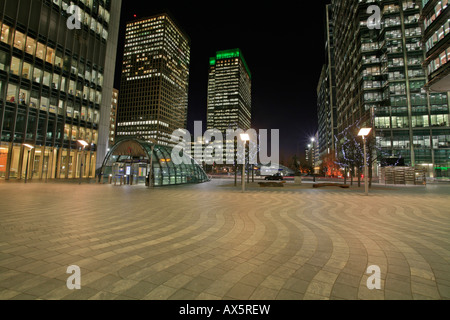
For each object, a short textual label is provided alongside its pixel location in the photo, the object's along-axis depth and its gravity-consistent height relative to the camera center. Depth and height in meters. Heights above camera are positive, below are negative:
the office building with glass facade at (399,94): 57.38 +24.08
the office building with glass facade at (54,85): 26.95 +12.61
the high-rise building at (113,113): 134.88 +36.95
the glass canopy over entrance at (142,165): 23.90 +1.13
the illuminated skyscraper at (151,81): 158.88 +69.18
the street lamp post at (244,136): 19.36 +3.56
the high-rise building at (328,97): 112.94 +45.58
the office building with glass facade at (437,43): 18.89 +12.67
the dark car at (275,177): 44.84 +0.04
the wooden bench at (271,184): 24.23 -0.75
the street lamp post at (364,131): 17.19 +3.78
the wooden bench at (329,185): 22.84 -0.68
